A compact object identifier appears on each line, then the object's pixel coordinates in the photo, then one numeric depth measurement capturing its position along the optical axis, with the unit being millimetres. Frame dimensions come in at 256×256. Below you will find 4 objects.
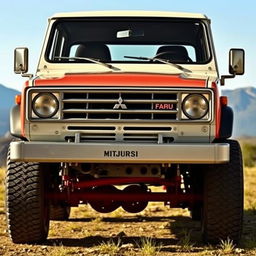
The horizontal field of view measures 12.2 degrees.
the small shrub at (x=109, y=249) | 10787
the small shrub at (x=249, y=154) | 50123
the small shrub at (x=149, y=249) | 10632
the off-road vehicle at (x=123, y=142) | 10491
